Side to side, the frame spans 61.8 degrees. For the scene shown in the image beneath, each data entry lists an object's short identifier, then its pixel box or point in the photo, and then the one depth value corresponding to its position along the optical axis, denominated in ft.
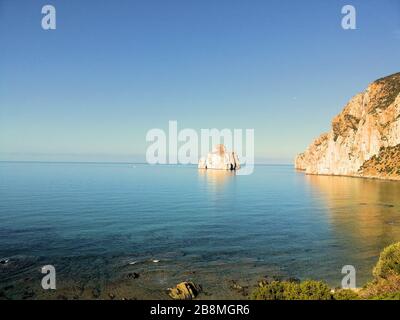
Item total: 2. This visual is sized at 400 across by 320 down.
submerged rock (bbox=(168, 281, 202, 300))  110.73
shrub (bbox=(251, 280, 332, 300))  85.15
